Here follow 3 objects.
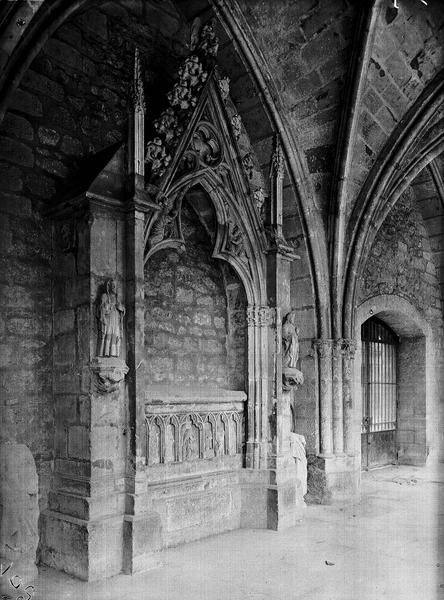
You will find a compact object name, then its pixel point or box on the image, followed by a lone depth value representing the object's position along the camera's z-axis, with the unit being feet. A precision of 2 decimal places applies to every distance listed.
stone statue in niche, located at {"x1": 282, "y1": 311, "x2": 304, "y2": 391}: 18.54
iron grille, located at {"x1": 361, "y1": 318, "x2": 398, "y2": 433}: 29.91
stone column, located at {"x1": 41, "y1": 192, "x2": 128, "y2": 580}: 13.25
